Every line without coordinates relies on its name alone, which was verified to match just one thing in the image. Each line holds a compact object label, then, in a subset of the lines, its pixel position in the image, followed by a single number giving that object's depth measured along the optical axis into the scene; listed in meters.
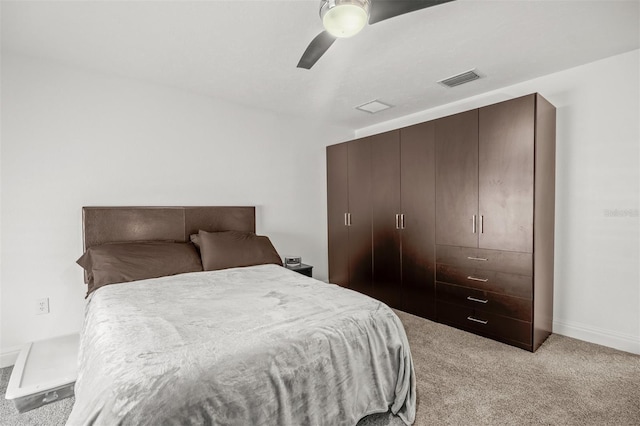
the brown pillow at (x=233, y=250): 2.73
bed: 1.02
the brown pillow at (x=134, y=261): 2.25
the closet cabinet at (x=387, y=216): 3.13
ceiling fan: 1.36
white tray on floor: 1.76
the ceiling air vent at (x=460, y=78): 2.71
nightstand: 3.41
